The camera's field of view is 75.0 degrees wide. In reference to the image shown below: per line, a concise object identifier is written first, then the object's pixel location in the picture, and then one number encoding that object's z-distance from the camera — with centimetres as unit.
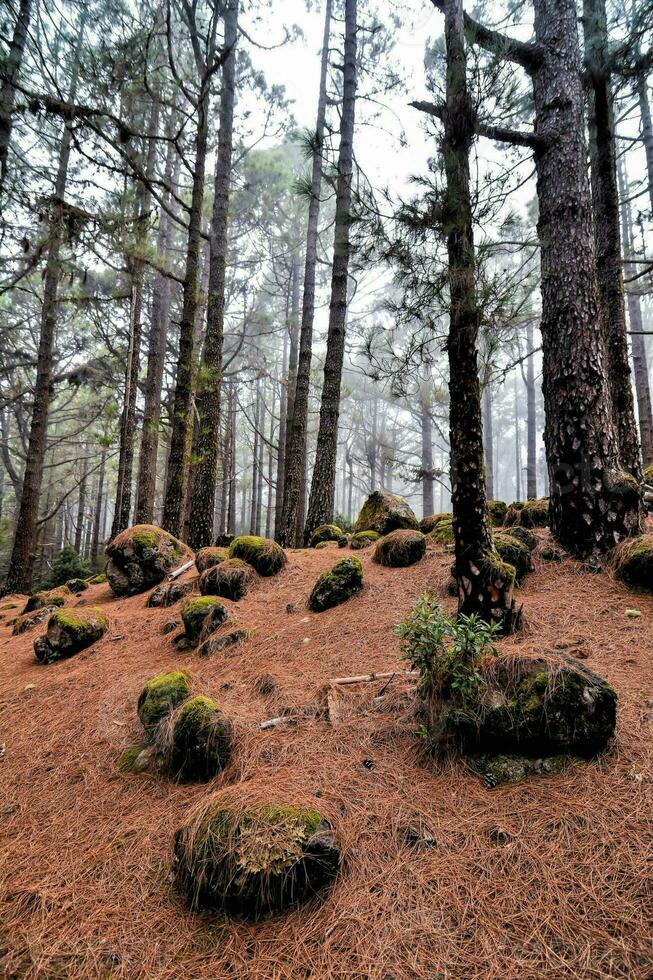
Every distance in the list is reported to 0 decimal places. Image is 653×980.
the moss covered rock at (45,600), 625
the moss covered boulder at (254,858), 159
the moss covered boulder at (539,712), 202
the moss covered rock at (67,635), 429
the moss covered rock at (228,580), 497
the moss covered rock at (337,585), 439
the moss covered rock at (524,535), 452
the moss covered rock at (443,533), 560
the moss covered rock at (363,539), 633
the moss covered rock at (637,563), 352
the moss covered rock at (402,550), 505
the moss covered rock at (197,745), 233
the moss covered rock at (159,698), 270
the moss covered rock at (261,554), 544
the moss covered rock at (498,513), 594
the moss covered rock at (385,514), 657
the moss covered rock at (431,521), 653
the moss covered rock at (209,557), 554
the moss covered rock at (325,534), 748
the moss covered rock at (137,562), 609
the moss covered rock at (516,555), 408
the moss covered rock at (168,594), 530
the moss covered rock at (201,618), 406
